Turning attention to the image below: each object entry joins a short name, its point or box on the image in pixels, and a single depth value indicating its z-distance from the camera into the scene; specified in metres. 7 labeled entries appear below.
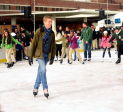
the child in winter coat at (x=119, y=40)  14.25
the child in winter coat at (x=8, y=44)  13.93
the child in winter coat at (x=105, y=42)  18.20
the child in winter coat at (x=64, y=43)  15.76
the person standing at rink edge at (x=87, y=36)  15.55
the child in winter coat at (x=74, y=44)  15.01
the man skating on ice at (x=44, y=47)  6.91
